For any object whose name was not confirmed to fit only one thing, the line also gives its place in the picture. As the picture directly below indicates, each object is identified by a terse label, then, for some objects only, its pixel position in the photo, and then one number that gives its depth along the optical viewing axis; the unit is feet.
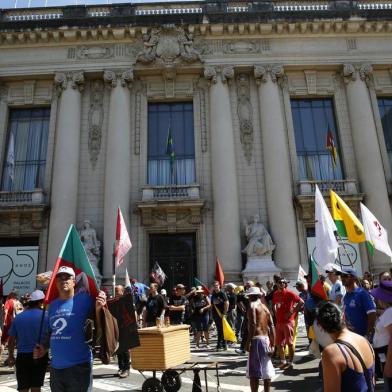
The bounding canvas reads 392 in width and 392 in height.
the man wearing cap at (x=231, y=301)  39.22
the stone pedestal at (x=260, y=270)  52.85
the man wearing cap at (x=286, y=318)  25.95
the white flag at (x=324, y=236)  22.20
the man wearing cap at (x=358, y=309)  18.16
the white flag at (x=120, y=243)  31.19
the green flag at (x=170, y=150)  61.93
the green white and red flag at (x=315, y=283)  23.65
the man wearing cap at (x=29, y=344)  14.97
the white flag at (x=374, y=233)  28.30
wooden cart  18.01
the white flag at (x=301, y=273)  40.07
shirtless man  17.69
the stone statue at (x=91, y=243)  55.11
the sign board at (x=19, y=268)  57.31
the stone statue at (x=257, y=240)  55.01
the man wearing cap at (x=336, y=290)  24.13
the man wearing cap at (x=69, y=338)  11.74
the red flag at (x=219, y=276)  47.29
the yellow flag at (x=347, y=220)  27.61
